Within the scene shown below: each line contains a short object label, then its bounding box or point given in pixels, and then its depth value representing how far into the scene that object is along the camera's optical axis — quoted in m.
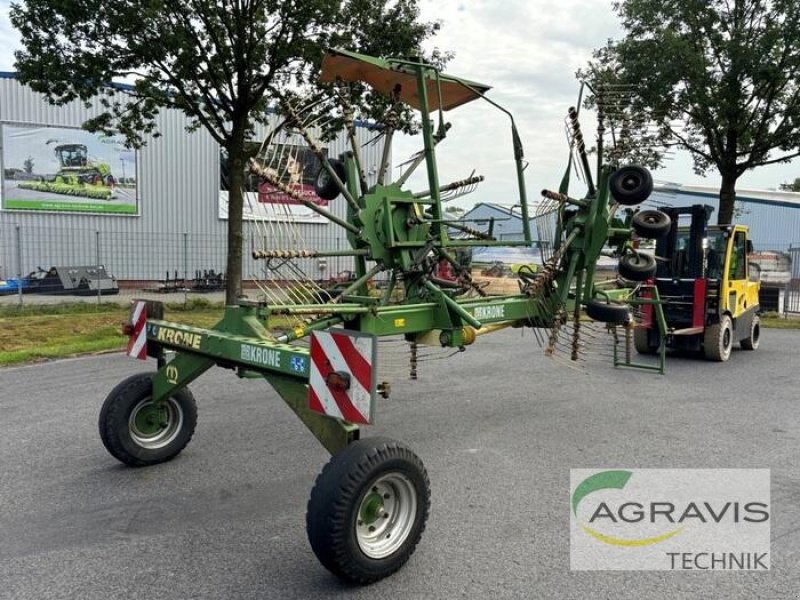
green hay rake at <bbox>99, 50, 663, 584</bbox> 3.04
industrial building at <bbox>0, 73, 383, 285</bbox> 19.00
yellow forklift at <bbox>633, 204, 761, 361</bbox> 9.71
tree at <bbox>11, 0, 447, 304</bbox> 10.33
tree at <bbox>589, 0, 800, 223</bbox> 13.05
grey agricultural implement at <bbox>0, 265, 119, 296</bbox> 16.59
